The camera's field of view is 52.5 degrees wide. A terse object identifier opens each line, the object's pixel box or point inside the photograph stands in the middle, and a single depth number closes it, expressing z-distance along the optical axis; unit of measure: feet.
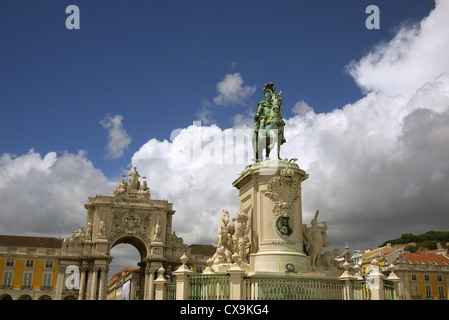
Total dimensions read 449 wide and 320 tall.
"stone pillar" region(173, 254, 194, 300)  44.98
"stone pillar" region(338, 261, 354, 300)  46.44
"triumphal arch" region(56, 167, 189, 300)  199.93
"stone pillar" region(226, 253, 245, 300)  43.48
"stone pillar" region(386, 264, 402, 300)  49.21
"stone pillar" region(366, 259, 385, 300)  46.26
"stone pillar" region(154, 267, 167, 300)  48.44
